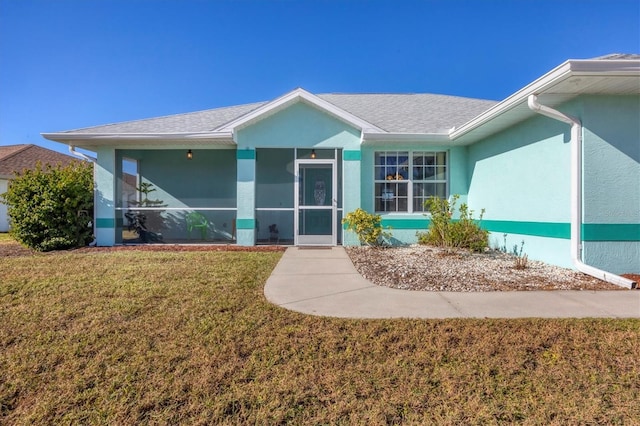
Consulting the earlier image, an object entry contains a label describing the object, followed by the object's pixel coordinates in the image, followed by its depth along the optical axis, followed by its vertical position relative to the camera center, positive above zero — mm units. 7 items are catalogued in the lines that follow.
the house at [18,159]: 15539 +3199
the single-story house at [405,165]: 5840 +1306
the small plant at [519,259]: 6407 -1069
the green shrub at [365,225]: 8883 -393
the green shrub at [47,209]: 8516 +68
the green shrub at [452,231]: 8227 -522
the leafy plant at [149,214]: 10328 -87
